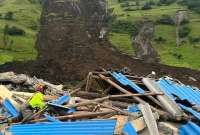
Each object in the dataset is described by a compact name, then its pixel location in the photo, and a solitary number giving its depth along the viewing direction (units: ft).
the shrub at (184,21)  254.88
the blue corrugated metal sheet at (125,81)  61.54
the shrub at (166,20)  255.70
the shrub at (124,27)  238.89
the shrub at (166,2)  313.32
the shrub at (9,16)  247.29
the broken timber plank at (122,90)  53.36
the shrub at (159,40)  226.09
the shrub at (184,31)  234.17
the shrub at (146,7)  294.17
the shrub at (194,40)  222.01
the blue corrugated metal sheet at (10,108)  59.40
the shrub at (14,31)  216.54
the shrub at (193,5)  283.10
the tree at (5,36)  202.45
